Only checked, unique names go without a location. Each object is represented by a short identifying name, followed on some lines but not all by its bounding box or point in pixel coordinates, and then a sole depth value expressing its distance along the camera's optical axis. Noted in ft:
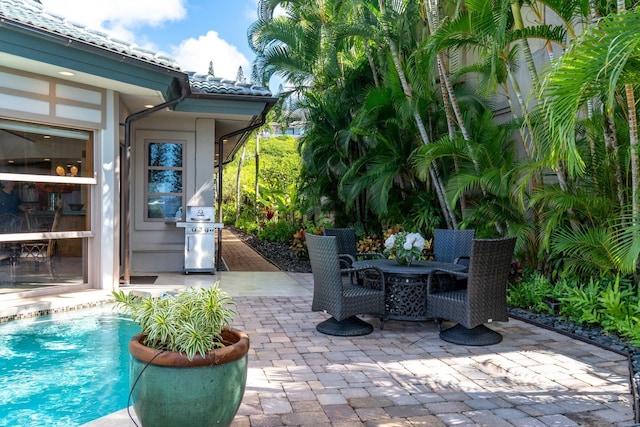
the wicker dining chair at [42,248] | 21.79
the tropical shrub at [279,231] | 53.47
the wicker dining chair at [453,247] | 19.97
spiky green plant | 8.70
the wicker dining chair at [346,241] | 21.84
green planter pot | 8.45
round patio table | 17.98
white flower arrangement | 18.72
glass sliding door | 21.03
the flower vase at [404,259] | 18.90
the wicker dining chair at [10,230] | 20.93
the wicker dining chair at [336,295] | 16.97
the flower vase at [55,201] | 22.50
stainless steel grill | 30.53
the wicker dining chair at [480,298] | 16.02
